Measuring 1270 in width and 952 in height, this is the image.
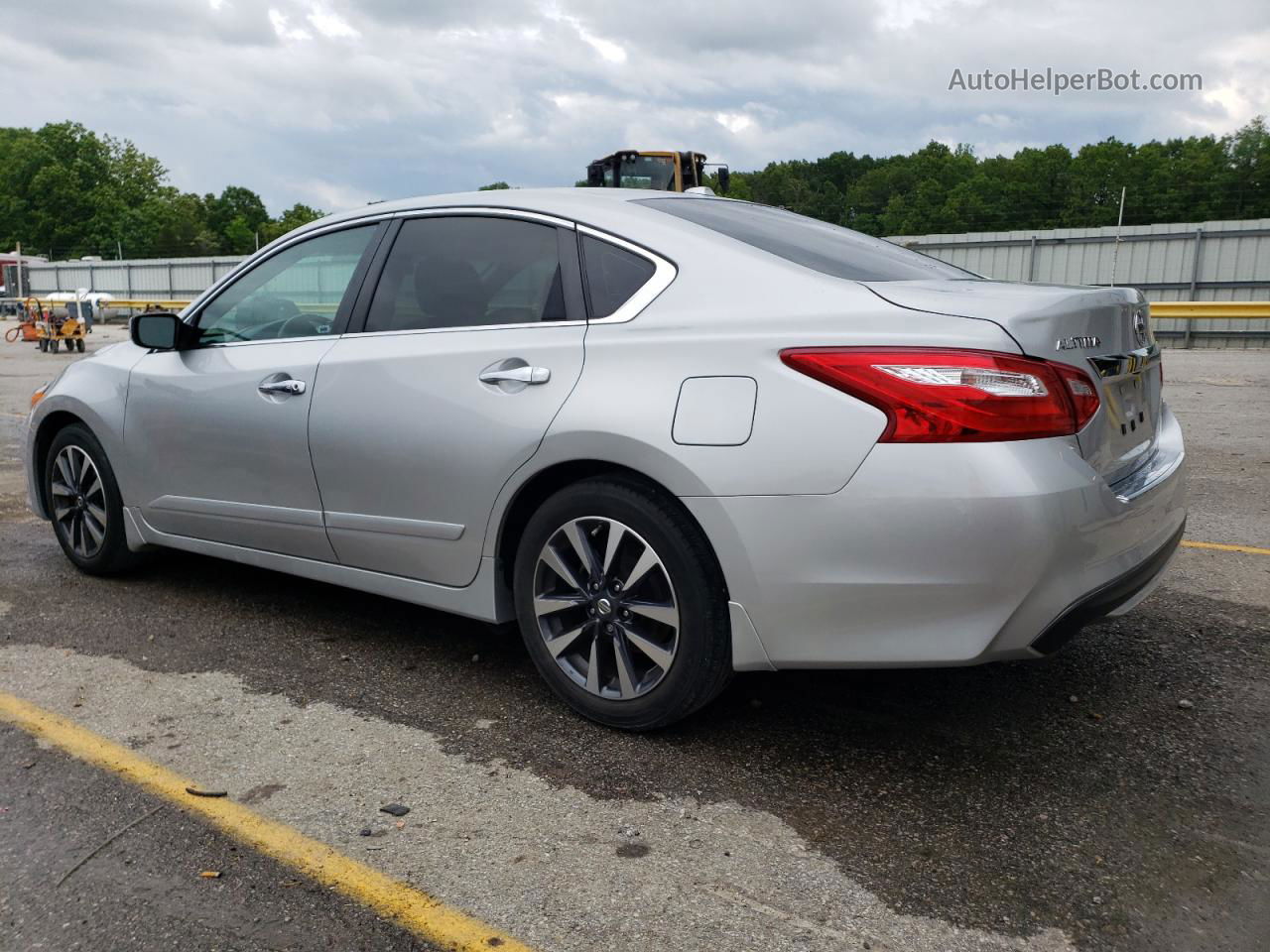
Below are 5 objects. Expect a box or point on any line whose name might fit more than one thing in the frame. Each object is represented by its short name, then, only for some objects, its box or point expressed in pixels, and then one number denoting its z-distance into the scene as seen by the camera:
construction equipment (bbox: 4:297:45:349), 27.33
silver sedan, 2.68
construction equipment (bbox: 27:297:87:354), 24.06
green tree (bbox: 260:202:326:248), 111.44
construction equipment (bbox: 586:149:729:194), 20.25
